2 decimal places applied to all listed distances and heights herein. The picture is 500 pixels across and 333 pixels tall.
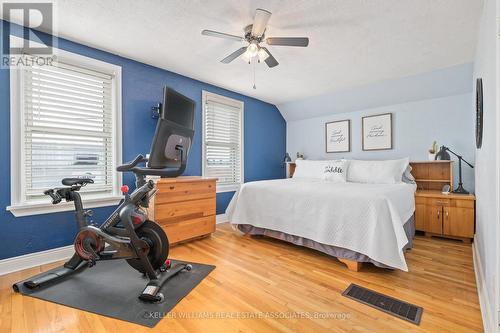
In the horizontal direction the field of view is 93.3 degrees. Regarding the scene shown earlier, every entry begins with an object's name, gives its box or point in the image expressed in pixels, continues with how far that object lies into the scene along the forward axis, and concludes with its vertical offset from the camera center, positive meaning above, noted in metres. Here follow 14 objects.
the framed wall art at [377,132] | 4.06 +0.59
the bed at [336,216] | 2.05 -0.54
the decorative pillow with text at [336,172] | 3.69 -0.11
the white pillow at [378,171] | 3.41 -0.09
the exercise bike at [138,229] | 1.70 -0.52
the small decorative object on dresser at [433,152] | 3.49 +0.20
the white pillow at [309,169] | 4.10 -0.07
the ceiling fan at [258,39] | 1.88 +1.12
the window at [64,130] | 2.24 +0.38
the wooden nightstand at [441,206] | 2.93 -0.54
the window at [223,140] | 3.90 +0.44
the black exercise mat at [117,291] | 1.58 -0.97
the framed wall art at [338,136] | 4.54 +0.57
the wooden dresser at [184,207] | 2.69 -0.51
